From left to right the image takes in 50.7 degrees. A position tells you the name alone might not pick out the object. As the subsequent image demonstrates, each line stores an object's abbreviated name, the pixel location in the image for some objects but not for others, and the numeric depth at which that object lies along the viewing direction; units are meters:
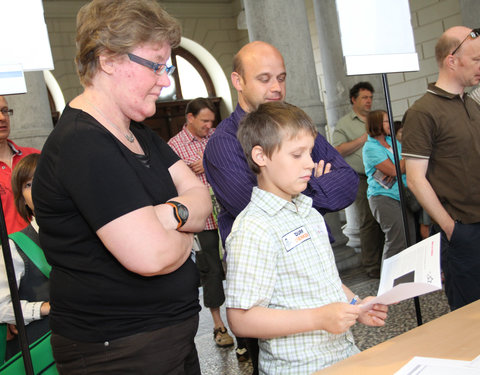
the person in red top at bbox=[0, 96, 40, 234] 2.46
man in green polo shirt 4.49
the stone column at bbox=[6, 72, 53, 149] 3.36
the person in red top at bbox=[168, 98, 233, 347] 3.46
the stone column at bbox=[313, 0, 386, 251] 5.18
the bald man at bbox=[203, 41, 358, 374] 1.88
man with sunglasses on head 2.32
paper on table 0.98
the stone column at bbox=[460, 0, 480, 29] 4.89
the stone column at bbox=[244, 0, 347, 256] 4.16
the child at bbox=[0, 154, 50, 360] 1.85
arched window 9.59
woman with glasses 1.14
